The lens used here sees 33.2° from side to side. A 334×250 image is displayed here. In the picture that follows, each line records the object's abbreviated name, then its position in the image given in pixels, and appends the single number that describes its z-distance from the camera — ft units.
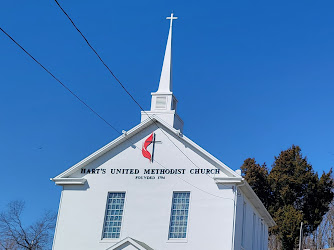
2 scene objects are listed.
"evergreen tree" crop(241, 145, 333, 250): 173.68
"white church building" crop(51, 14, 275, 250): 89.56
